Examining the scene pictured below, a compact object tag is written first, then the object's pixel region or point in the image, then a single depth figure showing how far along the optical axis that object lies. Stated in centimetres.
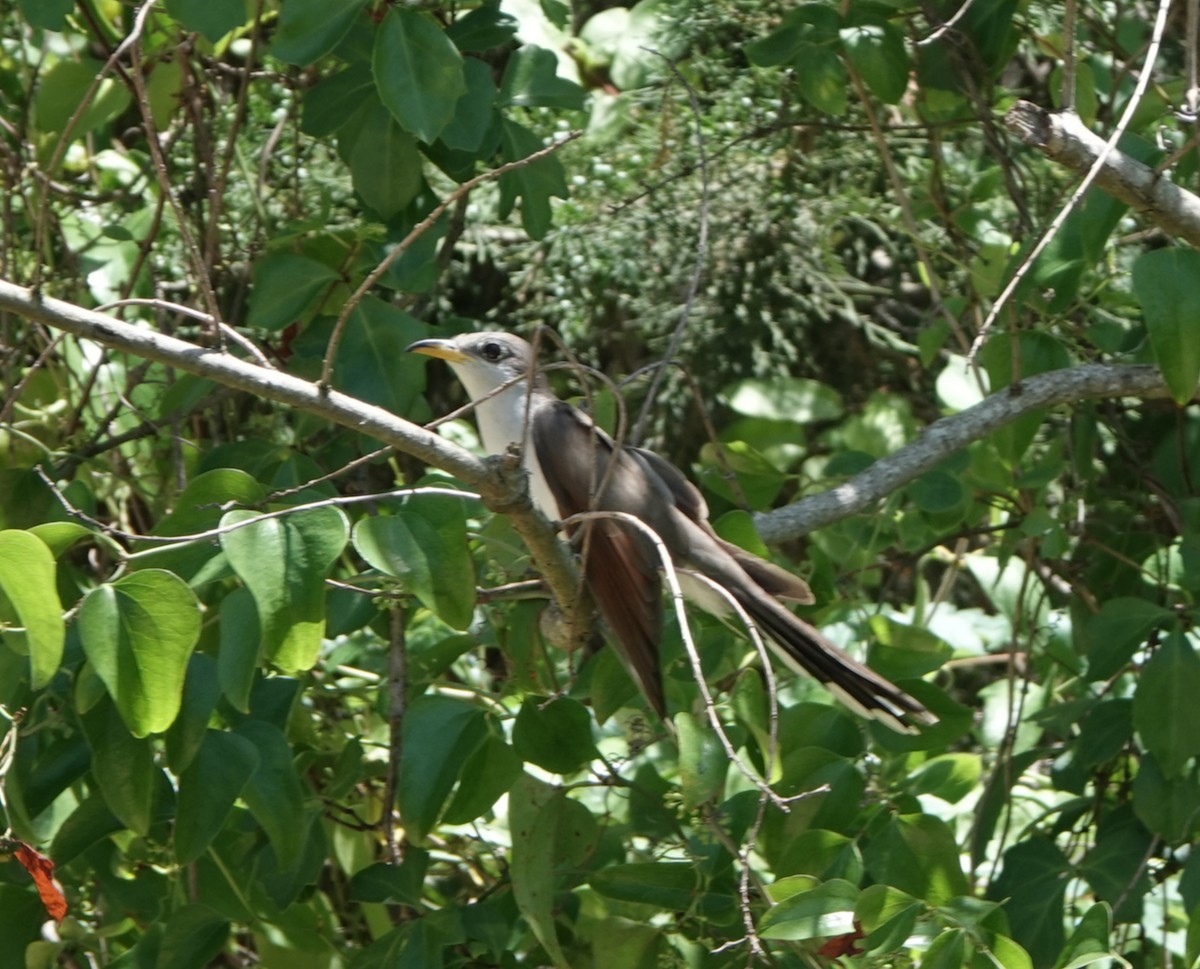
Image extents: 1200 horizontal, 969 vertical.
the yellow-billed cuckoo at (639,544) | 632
